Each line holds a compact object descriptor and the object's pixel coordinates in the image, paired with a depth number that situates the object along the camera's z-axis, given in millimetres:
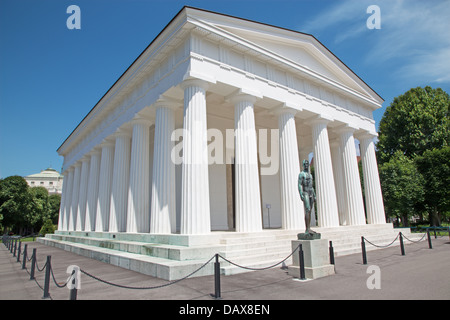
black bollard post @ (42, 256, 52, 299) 7030
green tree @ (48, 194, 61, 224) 69938
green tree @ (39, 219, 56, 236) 42438
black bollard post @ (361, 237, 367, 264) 10938
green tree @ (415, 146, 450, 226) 33094
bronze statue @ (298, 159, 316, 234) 10010
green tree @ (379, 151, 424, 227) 33438
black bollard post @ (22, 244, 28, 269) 12367
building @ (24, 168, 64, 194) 107375
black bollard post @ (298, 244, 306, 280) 8531
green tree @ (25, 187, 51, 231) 54850
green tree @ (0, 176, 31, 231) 47000
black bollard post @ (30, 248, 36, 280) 9305
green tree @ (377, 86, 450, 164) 36562
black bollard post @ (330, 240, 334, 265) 9742
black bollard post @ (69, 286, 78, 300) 5471
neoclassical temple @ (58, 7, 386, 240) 13664
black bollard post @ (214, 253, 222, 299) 6746
